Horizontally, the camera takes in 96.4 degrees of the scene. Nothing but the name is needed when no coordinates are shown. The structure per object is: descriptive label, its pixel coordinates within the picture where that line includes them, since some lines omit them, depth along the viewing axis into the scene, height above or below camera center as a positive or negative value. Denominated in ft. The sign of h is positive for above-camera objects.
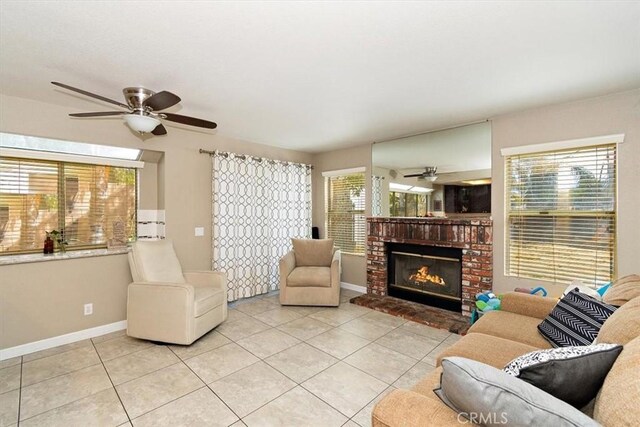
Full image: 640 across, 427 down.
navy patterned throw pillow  5.26 -2.15
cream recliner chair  9.30 -3.08
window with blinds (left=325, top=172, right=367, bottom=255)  16.25 +0.07
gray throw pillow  2.68 -1.89
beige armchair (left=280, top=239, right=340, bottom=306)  13.15 -3.35
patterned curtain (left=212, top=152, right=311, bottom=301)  13.64 -0.19
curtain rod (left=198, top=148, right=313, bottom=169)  13.30 +2.83
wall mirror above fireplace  11.68 +1.74
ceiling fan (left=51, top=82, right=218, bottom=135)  7.53 +2.85
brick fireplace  11.46 -1.33
